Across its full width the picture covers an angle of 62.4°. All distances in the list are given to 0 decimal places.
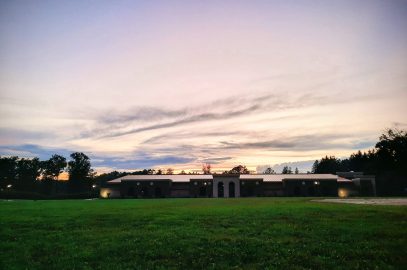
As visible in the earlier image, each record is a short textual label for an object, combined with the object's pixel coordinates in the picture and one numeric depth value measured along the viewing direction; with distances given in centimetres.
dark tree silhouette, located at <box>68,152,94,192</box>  14650
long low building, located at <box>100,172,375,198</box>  10806
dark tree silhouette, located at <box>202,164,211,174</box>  18475
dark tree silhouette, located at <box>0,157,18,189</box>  15212
